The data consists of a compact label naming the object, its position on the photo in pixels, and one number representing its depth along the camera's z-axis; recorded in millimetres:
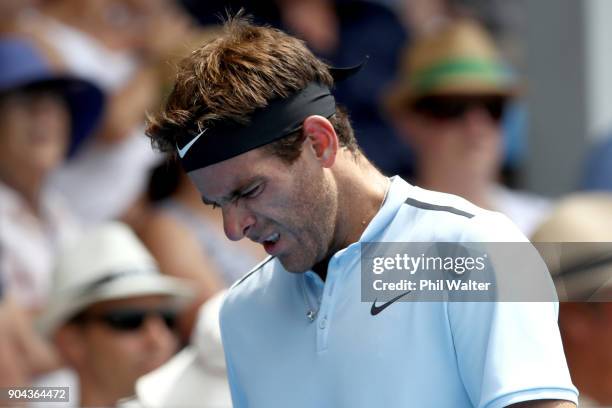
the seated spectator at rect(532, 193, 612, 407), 7804
